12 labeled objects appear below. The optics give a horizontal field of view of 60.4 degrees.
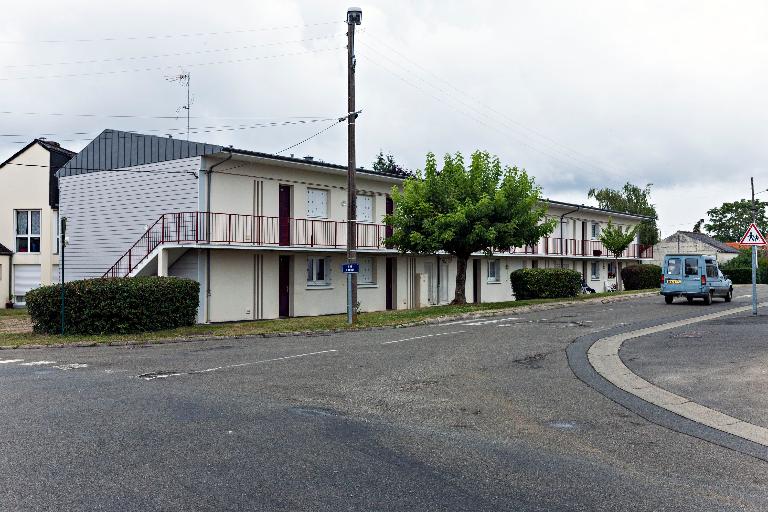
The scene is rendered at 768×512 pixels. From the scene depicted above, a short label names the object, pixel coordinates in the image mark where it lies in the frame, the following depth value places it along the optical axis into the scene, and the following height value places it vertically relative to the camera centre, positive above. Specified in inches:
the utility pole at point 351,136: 798.0 +169.6
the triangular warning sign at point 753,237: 800.9 +43.3
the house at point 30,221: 1266.0 +111.2
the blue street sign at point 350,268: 790.5 +8.9
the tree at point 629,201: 2600.9 +292.6
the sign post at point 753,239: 801.6 +41.2
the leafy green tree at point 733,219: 4439.0 +370.5
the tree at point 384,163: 2559.8 +443.2
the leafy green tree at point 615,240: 1695.4 +86.9
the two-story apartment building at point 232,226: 903.1 +75.8
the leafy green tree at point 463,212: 982.4 +96.8
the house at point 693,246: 3221.0 +135.0
